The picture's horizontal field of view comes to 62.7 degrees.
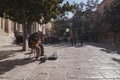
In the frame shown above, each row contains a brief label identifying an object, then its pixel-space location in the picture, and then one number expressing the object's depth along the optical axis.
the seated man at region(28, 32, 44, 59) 4.95
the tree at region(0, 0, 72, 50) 5.54
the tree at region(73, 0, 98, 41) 23.97
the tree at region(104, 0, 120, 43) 14.48
